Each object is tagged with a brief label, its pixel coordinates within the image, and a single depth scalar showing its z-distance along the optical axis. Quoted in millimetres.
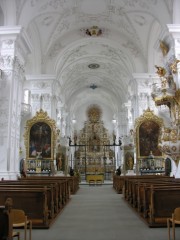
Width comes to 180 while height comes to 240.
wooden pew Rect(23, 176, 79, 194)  13207
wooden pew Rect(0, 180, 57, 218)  6676
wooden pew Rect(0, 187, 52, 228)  6000
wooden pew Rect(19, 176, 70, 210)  8422
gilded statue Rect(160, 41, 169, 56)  12627
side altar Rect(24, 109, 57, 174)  17712
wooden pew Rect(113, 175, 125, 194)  13194
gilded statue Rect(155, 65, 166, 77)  12263
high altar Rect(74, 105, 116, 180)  31270
